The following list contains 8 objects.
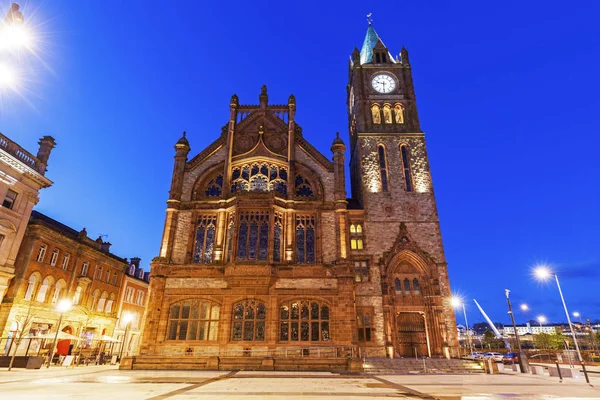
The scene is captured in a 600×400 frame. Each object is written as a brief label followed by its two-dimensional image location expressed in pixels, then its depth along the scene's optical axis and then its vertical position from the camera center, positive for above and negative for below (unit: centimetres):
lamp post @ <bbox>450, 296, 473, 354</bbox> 3346 +444
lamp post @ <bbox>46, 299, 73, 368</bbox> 2631 +278
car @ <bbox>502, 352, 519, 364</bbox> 4332 -59
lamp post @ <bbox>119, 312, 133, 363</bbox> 4700 +378
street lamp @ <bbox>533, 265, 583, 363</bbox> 2369 +516
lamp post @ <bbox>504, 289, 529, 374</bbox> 2617 -66
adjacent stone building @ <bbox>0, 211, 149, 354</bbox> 3247 +625
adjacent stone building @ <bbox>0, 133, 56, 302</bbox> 2973 +1215
